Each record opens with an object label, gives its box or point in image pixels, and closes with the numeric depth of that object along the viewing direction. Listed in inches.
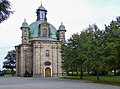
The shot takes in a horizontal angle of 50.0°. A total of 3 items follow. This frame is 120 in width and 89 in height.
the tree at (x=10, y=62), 2063.1
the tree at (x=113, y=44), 656.5
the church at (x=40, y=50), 1414.2
